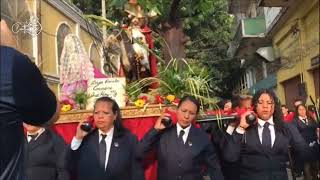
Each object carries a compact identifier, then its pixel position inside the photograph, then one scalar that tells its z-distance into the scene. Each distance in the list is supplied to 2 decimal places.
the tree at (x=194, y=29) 5.88
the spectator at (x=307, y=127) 7.00
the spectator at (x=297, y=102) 7.88
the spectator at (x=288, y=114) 7.09
